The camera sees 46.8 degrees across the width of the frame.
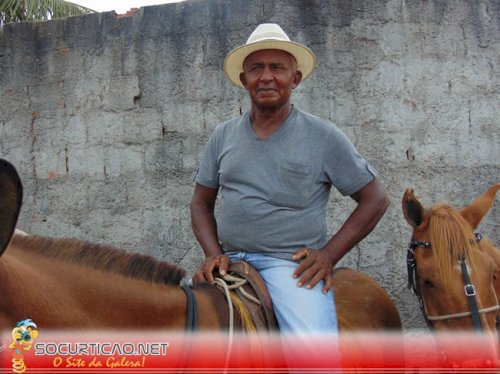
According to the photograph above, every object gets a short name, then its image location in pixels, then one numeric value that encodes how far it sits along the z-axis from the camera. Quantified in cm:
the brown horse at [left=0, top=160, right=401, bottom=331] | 151
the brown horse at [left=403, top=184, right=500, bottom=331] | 259
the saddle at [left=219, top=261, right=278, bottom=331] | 225
